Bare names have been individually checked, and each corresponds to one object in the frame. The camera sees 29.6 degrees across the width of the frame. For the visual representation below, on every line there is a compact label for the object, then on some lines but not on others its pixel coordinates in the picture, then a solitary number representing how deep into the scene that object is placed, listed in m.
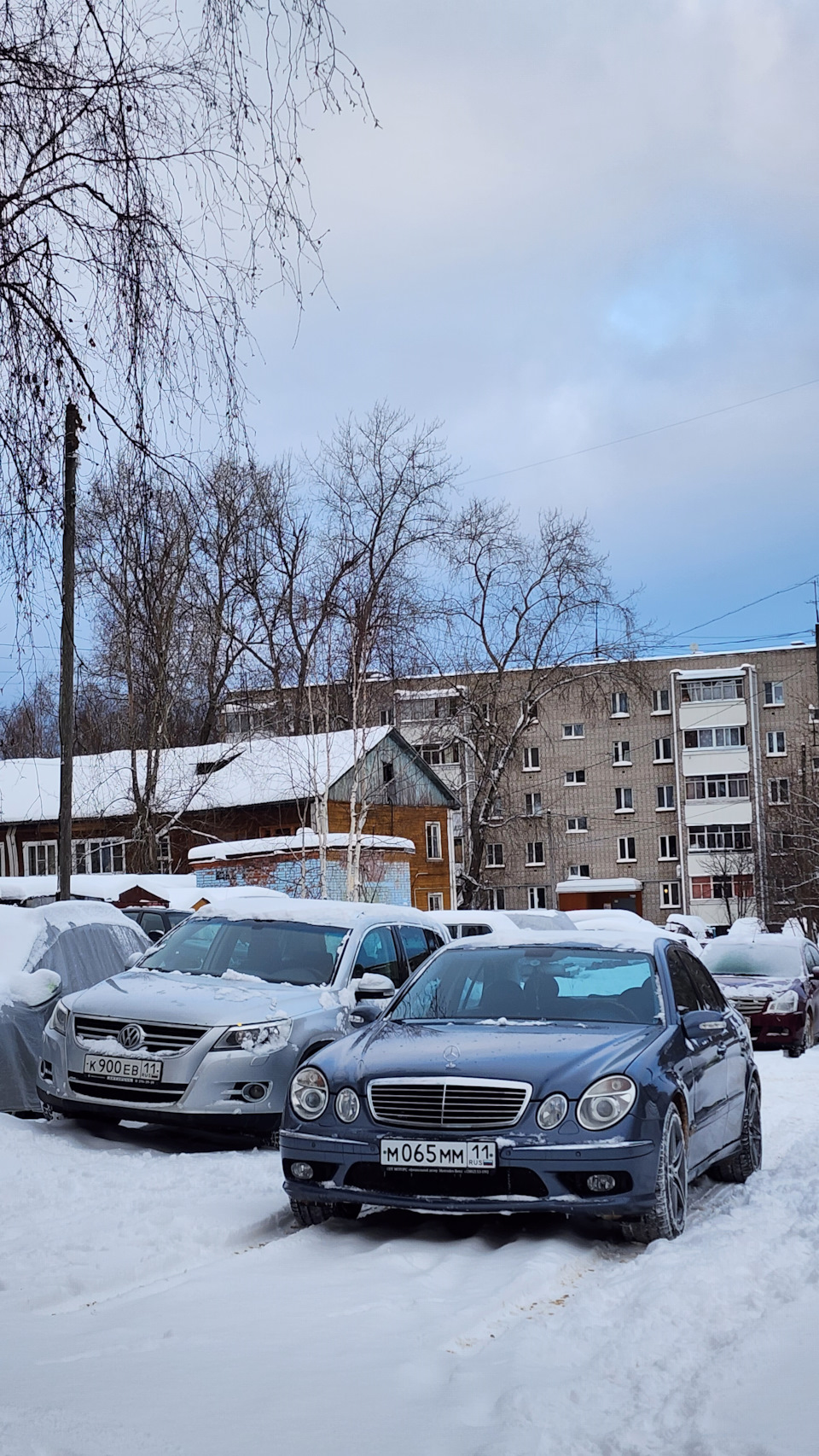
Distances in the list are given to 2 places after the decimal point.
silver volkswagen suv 9.46
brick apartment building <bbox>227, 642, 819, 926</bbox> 73.50
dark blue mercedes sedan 6.51
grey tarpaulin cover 10.71
